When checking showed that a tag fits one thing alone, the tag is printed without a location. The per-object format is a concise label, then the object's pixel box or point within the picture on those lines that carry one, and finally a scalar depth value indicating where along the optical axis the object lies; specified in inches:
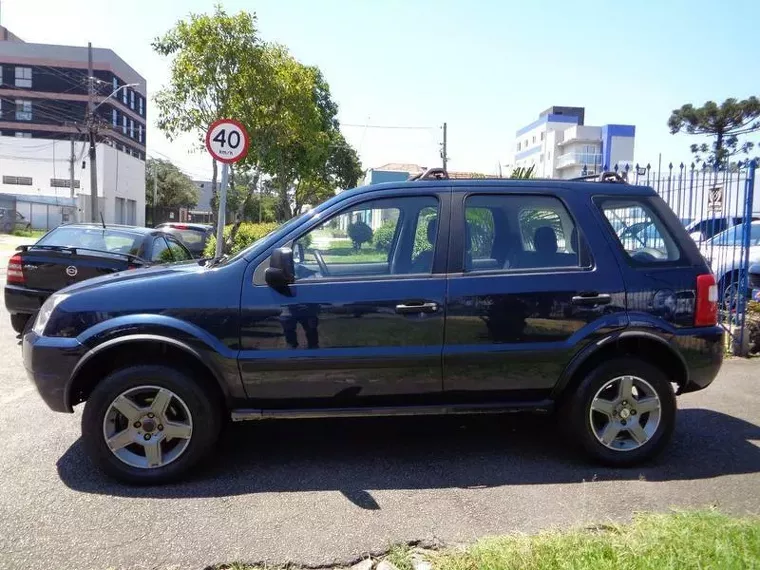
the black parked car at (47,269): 295.4
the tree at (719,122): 1787.6
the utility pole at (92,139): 1178.0
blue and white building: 2859.3
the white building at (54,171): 1973.4
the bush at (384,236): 172.2
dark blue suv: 157.2
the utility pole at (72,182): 1622.5
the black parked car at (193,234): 836.0
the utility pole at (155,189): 2775.6
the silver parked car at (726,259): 337.1
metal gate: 305.3
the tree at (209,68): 558.6
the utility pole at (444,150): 1492.4
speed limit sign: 342.6
